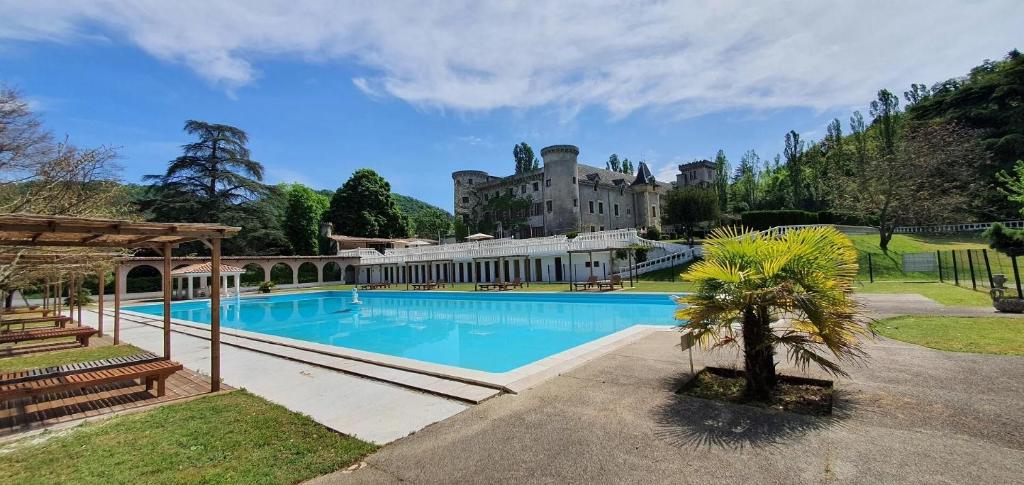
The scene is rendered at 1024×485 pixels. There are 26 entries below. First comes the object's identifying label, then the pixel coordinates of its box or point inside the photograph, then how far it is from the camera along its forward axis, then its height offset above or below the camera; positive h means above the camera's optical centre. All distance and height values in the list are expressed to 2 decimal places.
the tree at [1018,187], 14.61 +1.66
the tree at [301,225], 44.72 +4.32
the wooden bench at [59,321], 11.70 -1.11
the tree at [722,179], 53.09 +8.74
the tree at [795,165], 47.88 +9.05
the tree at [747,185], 55.56 +8.13
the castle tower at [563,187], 42.31 +6.60
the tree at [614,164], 68.06 +13.82
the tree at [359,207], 45.56 +6.13
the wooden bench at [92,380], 4.70 -1.18
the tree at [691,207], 34.81 +3.35
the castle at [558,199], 42.53 +5.98
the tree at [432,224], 58.40 +5.11
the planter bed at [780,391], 4.38 -1.60
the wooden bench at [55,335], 9.13 -1.17
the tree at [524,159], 61.59 +13.84
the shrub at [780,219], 38.94 +2.35
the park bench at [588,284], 21.84 -1.51
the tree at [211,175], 35.22 +8.04
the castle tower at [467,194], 50.50 +7.60
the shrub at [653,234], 37.67 +1.45
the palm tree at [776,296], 4.37 -0.51
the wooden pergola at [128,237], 4.55 +0.54
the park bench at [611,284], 21.16 -1.49
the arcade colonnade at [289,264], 28.98 +0.42
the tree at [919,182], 25.33 +3.50
